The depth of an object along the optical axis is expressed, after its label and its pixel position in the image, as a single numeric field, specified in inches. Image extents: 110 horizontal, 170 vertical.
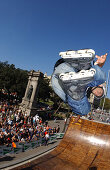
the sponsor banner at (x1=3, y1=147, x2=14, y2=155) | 371.7
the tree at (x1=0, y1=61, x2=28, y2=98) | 1465.3
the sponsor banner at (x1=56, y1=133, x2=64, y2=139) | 625.6
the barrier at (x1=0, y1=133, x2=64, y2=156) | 371.1
